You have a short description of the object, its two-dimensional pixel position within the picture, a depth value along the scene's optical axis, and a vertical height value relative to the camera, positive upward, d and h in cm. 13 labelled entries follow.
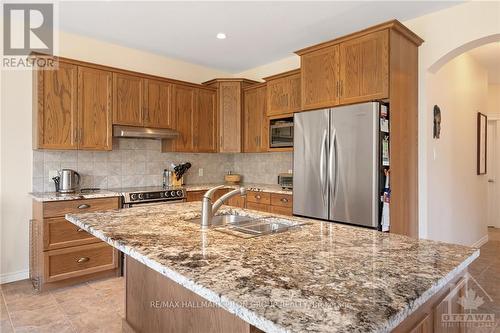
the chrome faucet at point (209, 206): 175 -23
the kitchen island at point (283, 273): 78 -36
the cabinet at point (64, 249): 301 -84
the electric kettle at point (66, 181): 336 -16
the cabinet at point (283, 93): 386 +94
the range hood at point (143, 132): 370 +41
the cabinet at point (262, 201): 377 -45
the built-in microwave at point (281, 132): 395 +44
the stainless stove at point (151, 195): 348 -35
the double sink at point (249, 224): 167 -36
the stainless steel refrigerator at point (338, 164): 278 +2
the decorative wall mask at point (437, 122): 333 +47
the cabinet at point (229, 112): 465 +80
